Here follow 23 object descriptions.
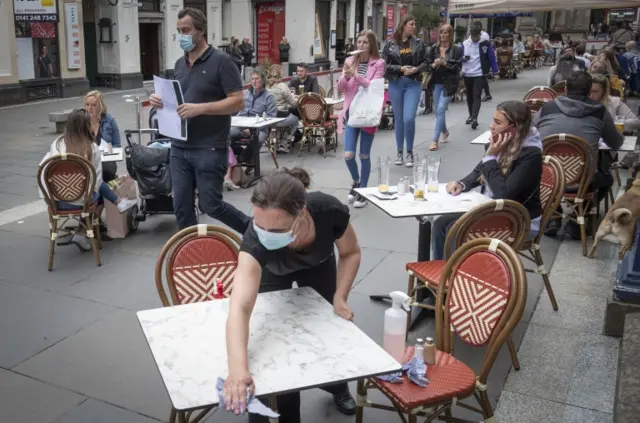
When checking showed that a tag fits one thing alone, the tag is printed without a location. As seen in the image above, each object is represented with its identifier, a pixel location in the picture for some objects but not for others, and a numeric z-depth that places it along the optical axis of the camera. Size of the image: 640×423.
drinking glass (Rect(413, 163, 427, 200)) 4.76
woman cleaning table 2.37
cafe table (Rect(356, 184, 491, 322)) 4.25
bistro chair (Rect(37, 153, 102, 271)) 5.38
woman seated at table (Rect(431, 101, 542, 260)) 4.29
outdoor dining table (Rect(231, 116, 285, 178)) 8.16
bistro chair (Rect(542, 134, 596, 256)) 5.58
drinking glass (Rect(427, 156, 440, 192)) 4.77
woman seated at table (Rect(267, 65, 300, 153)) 10.06
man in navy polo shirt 4.75
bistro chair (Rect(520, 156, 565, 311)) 4.57
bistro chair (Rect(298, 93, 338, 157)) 10.09
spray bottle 2.83
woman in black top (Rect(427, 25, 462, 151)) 10.13
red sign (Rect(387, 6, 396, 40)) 34.66
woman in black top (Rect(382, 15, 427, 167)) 8.45
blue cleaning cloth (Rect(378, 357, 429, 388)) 2.79
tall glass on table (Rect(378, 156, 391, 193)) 5.13
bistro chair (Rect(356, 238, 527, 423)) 2.76
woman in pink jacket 7.08
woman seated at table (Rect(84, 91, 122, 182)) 6.68
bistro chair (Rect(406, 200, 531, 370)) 3.69
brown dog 4.23
